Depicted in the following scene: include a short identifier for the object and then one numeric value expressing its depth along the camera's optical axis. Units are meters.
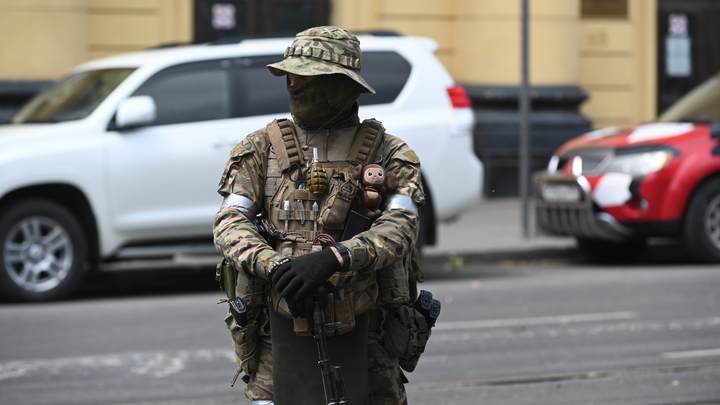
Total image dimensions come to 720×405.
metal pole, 22.44
